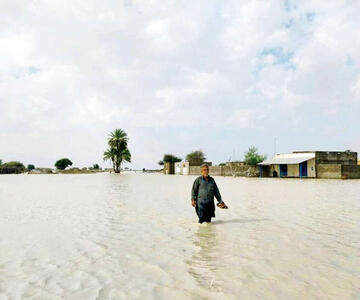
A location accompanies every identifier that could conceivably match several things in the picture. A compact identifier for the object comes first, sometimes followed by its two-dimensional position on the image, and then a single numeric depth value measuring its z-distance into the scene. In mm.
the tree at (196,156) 85475
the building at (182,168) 70188
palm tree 81681
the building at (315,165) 39500
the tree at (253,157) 59500
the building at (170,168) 76625
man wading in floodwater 8336
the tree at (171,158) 104625
